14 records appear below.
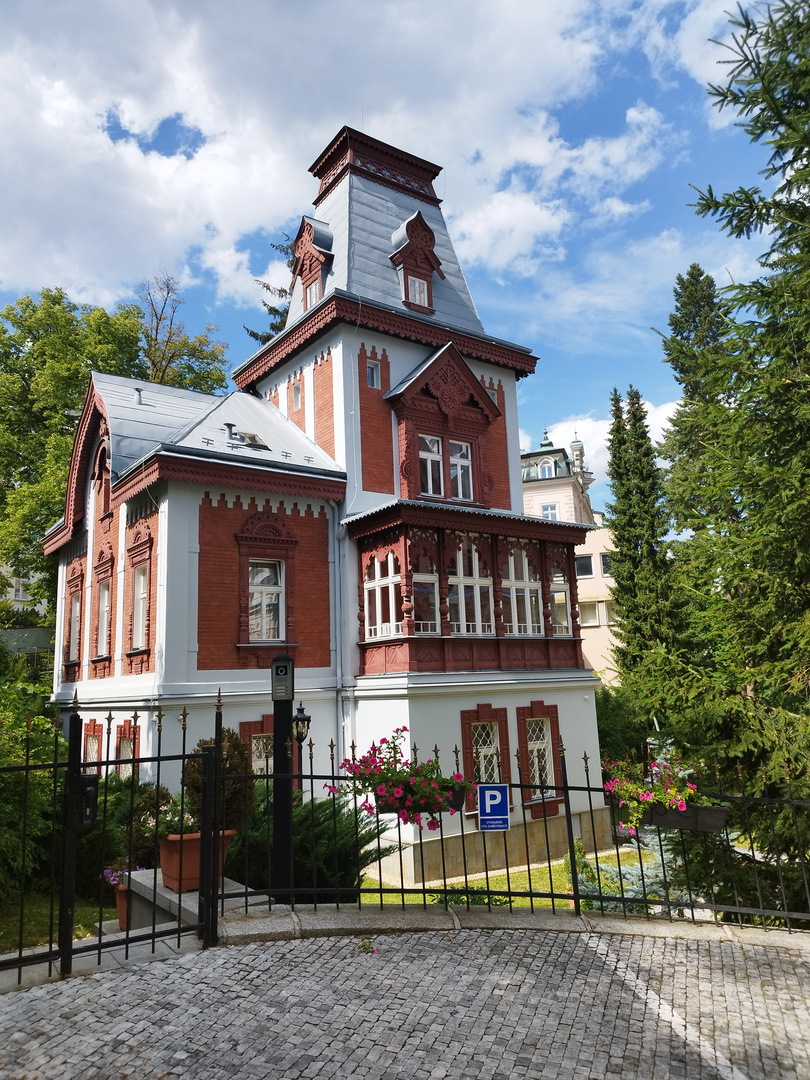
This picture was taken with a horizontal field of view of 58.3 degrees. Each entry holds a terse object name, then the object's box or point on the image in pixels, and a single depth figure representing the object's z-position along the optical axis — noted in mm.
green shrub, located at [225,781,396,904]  7988
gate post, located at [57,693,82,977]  5496
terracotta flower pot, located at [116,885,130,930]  7304
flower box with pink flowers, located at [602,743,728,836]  6801
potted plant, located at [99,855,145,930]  7266
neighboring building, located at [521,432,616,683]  38594
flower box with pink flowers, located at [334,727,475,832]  6996
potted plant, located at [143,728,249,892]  6988
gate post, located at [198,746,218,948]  6074
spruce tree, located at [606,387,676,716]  27547
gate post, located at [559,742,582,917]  6786
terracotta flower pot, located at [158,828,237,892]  6969
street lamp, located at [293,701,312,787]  9845
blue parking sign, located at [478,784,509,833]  7098
